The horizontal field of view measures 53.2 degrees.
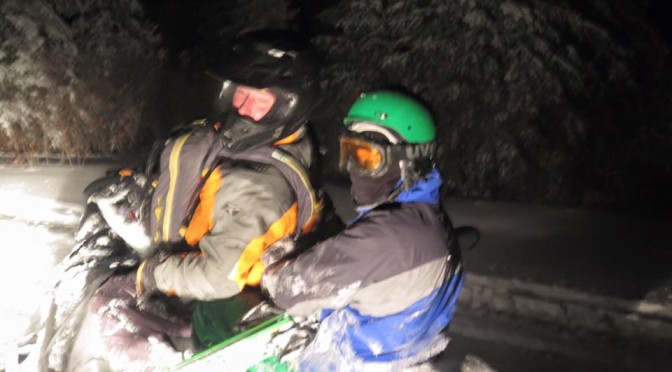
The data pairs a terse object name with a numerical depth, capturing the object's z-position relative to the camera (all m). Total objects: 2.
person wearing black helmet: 2.61
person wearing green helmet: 2.33
